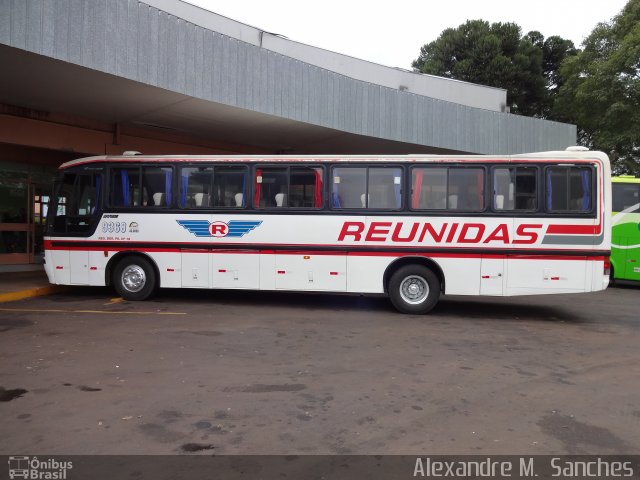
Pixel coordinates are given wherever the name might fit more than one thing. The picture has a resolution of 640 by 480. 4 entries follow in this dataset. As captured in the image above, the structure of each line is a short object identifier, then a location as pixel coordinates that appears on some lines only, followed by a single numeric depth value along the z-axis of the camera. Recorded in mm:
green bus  14930
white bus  8727
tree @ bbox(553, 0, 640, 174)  20172
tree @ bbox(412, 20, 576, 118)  34875
